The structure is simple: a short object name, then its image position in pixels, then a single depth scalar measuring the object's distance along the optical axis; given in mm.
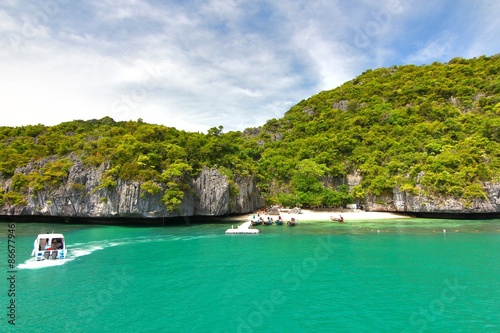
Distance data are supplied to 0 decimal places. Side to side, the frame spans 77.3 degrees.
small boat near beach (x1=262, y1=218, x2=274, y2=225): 47512
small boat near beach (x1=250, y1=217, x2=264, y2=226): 46594
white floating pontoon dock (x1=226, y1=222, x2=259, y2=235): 38250
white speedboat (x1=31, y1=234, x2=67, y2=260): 24406
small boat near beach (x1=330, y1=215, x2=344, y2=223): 48525
